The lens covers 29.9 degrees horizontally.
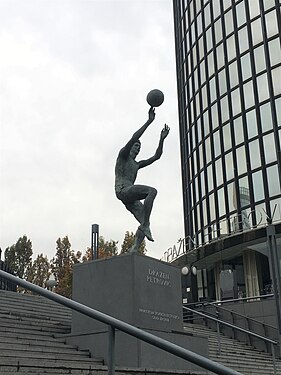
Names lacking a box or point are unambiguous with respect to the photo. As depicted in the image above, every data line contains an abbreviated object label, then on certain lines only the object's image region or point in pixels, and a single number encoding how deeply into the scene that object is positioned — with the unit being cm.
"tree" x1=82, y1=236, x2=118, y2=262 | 6303
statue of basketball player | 1016
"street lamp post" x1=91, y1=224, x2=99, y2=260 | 3186
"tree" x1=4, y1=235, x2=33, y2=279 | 6800
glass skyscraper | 3212
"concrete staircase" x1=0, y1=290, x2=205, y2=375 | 587
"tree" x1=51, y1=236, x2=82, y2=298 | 5578
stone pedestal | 836
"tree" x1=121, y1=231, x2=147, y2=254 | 5449
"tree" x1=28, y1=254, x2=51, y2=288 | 6188
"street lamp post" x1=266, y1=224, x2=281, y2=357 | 869
